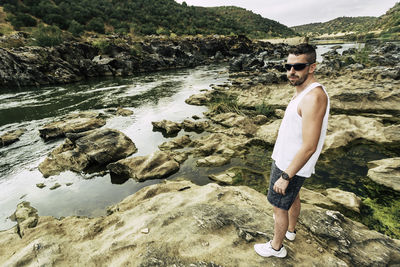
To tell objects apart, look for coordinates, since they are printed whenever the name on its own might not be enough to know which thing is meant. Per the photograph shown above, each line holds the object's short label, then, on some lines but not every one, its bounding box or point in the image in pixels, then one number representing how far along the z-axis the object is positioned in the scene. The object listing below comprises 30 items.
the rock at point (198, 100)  14.90
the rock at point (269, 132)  7.89
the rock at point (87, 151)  7.36
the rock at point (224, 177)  5.80
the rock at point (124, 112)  13.39
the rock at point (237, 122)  8.96
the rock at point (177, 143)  8.38
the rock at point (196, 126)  10.15
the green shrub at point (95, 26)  49.47
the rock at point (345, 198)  4.39
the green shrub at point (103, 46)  33.81
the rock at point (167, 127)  10.05
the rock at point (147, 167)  6.46
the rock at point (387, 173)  4.97
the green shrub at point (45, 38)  29.45
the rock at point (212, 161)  6.85
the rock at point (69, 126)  10.09
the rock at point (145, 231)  3.47
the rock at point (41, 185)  6.45
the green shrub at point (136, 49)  36.34
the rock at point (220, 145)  7.55
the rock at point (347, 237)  2.84
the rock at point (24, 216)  4.21
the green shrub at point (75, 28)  43.10
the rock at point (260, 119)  9.85
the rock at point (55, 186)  6.35
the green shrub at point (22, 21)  39.06
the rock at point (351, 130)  7.02
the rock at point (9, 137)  9.50
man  1.98
